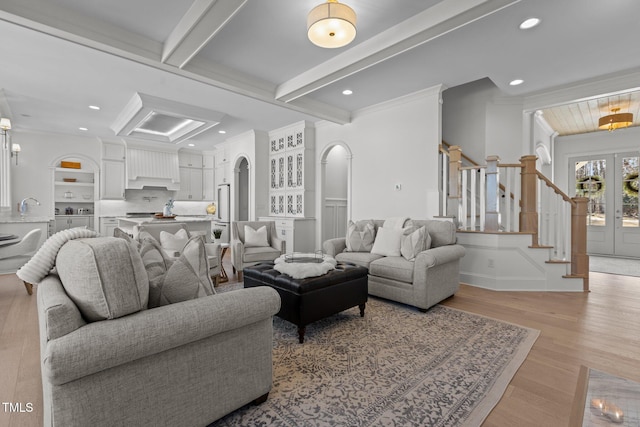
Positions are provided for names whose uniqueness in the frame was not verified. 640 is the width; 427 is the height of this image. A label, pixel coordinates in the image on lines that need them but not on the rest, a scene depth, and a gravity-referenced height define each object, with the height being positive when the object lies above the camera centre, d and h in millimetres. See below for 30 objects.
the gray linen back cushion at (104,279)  1226 -277
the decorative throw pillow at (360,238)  4195 -359
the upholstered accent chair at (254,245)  4504 -515
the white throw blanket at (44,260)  1479 -238
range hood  7848 +1158
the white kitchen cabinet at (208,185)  9008 +810
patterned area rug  1646 -1078
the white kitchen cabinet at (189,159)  8758 +1537
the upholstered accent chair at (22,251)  3648 -484
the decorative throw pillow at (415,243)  3473 -360
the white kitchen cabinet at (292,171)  6426 +908
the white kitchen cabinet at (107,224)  7633 -313
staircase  4031 -347
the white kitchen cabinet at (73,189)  7422 +580
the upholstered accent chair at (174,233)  3889 -346
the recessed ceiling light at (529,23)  2955 +1865
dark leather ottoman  2463 -684
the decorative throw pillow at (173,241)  3850 -371
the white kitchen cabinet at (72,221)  7383 -234
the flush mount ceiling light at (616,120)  4879 +1504
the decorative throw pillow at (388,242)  3823 -382
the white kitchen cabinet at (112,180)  7574 +801
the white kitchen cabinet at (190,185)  8781 +800
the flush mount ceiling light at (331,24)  2459 +1558
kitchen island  5134 -209
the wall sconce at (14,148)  5875 +1234
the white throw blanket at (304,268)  2604 -498
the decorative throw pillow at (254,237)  4781 -402
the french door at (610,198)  6516 +313
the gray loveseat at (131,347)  1097 -541
